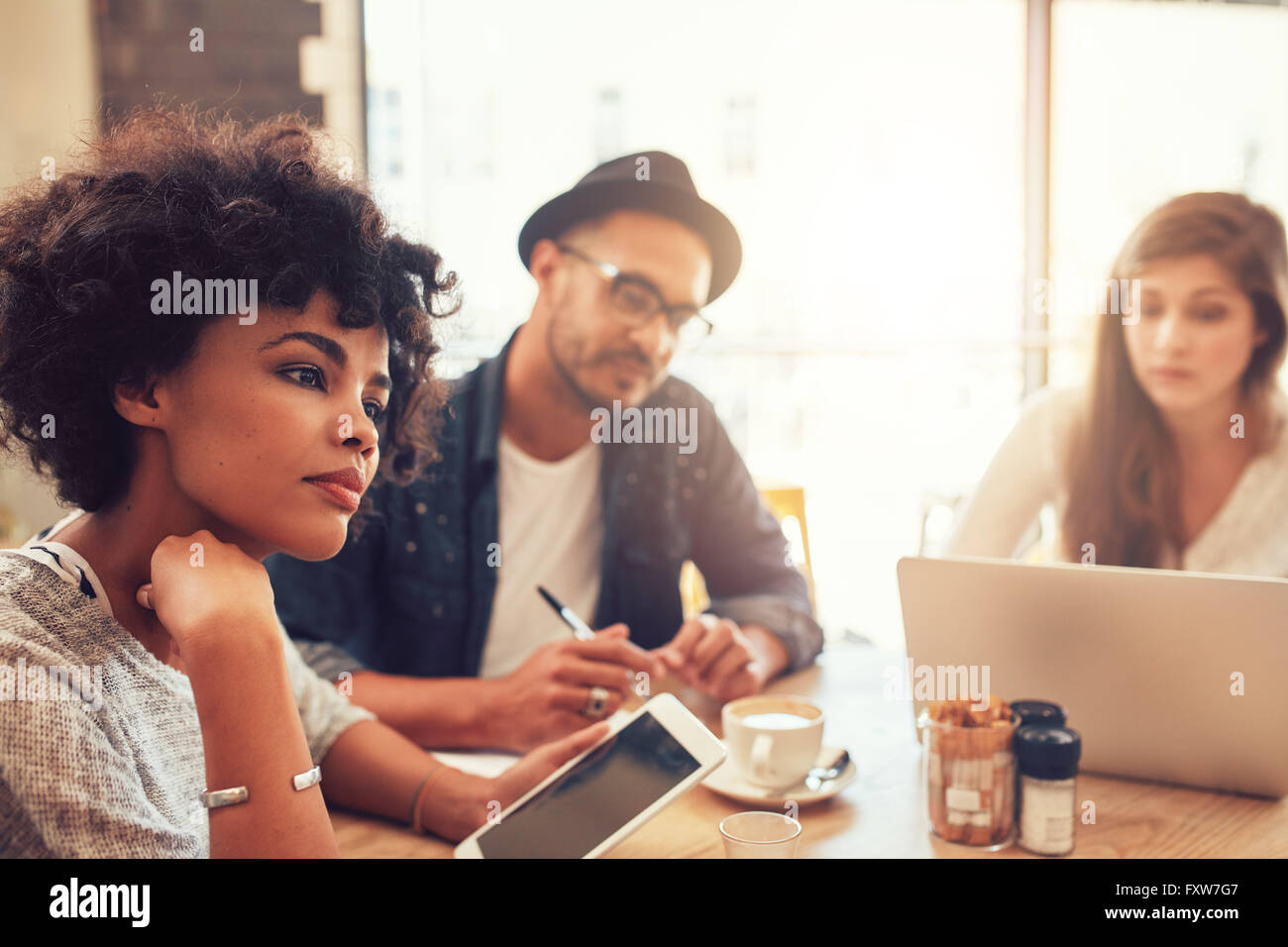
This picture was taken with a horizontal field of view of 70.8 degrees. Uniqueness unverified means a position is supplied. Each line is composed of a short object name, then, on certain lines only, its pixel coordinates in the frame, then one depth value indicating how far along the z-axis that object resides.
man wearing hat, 1.44
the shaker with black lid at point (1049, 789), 0.83
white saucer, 0.94
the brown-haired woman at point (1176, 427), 1.58
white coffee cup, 0.95
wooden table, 0.86
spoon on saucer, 0.98
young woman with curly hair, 0.67
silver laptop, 0.90
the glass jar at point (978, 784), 0.86
